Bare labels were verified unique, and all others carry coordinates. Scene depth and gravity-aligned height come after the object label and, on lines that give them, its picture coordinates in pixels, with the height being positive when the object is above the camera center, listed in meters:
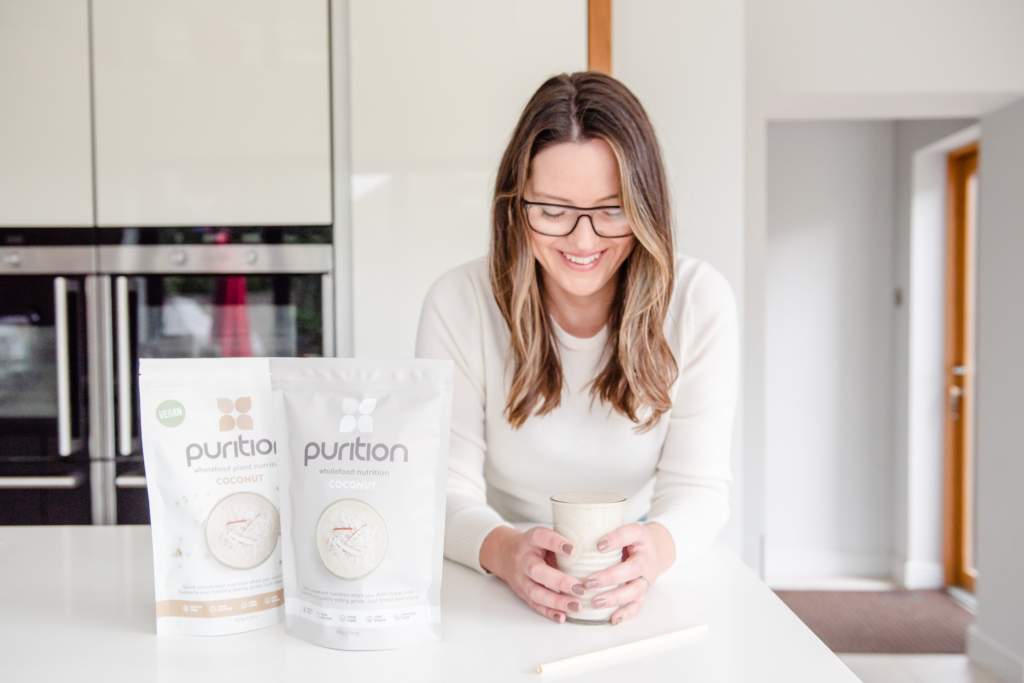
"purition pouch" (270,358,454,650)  0.59 -0.15
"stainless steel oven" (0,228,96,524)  1.88 -0.16
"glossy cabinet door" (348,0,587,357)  1.83 +0.48
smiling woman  0.92 -0.04
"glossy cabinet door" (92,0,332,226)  1.87 +0.52
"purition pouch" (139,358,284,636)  0.63 -0.15
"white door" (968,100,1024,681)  2.44 -0.30
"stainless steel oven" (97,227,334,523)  1.88 +0.04
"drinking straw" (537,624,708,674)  0.57 -0.27
